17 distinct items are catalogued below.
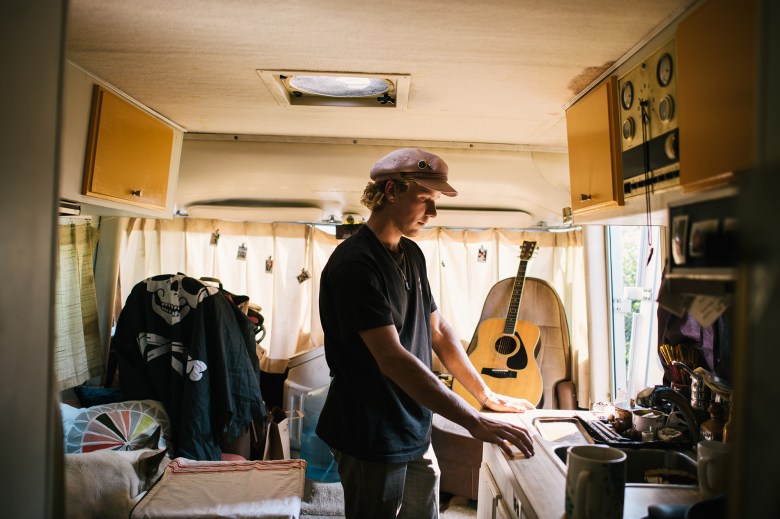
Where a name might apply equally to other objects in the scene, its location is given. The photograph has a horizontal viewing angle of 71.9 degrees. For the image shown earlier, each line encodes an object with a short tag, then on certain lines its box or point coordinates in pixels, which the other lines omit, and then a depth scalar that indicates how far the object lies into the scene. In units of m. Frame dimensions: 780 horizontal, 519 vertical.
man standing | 1.55
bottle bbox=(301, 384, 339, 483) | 3.29
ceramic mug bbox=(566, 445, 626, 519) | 1.07
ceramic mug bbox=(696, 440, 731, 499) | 1.10
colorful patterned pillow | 2.13
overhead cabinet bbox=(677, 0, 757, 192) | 0.99
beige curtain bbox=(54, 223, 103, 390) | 2.73
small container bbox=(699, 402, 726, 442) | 1.55
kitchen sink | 1.55
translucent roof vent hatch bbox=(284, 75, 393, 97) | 2.08
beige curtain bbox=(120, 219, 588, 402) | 3.60
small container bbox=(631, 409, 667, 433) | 1.70
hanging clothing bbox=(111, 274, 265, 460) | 2.55
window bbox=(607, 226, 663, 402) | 2.69
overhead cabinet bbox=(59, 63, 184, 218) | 1.90
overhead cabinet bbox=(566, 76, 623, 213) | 1.66
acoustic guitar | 3.12
